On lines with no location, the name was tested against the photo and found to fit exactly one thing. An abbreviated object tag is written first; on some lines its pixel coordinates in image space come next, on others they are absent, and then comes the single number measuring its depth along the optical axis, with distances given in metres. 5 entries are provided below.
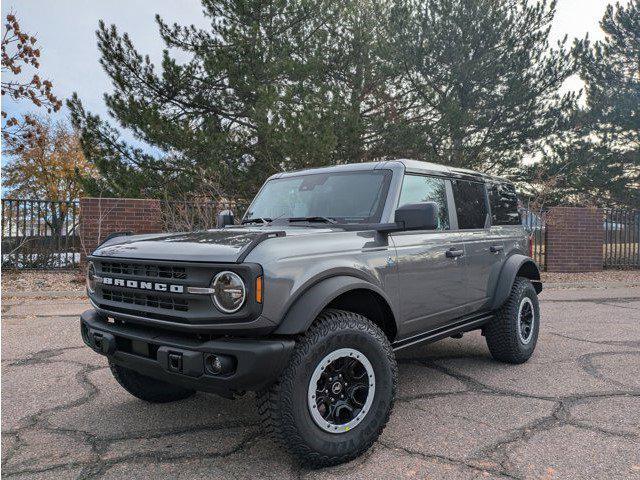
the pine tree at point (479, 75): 17.77
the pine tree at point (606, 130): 19.77
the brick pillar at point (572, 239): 14.36
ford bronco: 2.60
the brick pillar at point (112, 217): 10.90
